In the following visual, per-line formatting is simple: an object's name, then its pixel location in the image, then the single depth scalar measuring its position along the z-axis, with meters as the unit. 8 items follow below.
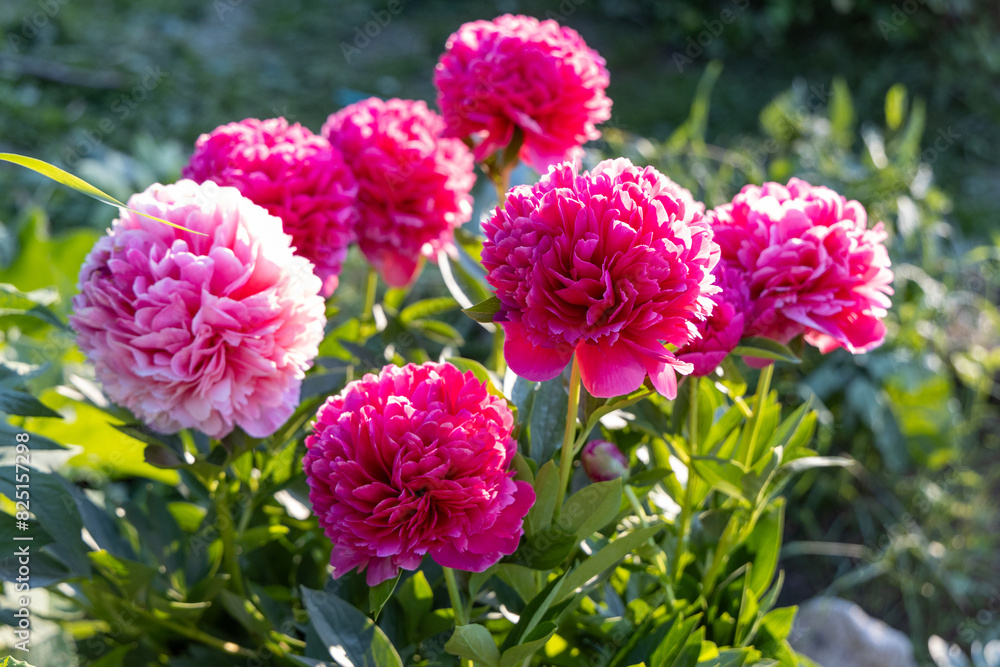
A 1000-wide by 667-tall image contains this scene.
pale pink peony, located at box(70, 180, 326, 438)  0.69
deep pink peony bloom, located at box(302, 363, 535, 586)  0.61
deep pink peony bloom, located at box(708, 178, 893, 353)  0.73
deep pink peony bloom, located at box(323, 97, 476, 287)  0.97
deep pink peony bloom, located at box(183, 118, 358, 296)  0.87
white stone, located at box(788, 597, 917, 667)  1.43
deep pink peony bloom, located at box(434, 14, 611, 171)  0.94
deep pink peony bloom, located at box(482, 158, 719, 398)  0.58
